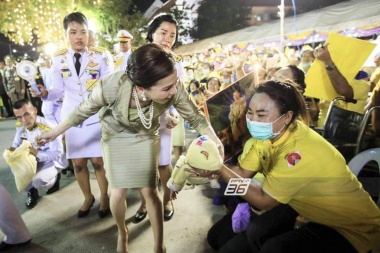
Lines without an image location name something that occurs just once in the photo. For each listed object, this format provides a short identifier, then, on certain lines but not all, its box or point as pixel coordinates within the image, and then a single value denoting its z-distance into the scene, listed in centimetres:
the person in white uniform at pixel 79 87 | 311
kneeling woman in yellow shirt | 170
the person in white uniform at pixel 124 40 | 503
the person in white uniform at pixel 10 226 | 259
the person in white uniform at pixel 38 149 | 361
